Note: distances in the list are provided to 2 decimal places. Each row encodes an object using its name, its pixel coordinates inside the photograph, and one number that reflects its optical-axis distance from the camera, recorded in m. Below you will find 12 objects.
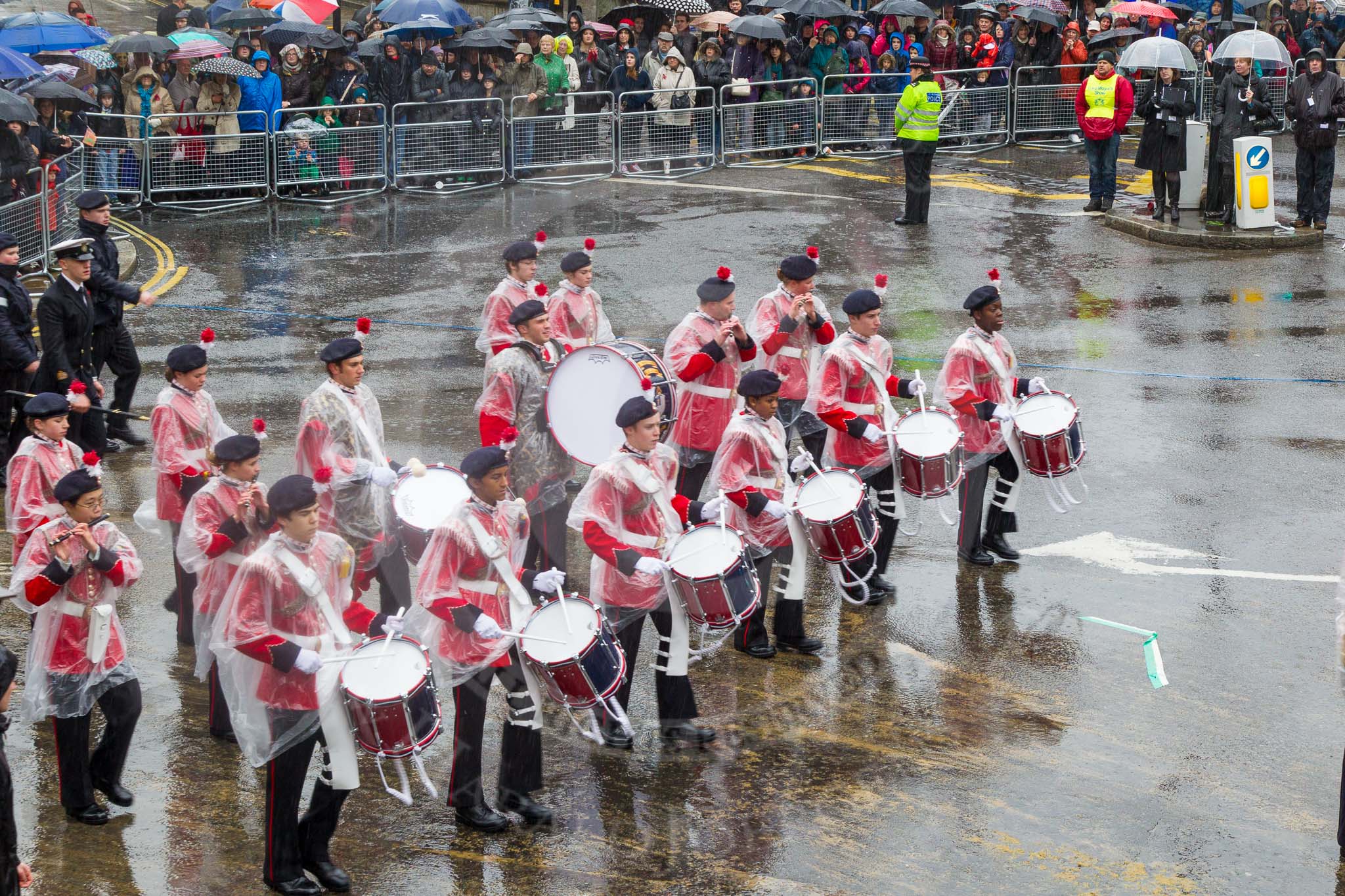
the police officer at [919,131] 19.77
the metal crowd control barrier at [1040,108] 24.97
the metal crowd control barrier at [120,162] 20.22
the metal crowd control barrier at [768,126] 23.80
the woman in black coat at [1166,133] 19.62
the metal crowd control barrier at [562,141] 22.66
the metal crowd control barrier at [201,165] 20.77
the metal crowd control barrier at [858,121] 24.22
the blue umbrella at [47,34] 20.91
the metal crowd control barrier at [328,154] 21.39
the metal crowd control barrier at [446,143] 22.02
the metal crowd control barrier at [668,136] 23.19
